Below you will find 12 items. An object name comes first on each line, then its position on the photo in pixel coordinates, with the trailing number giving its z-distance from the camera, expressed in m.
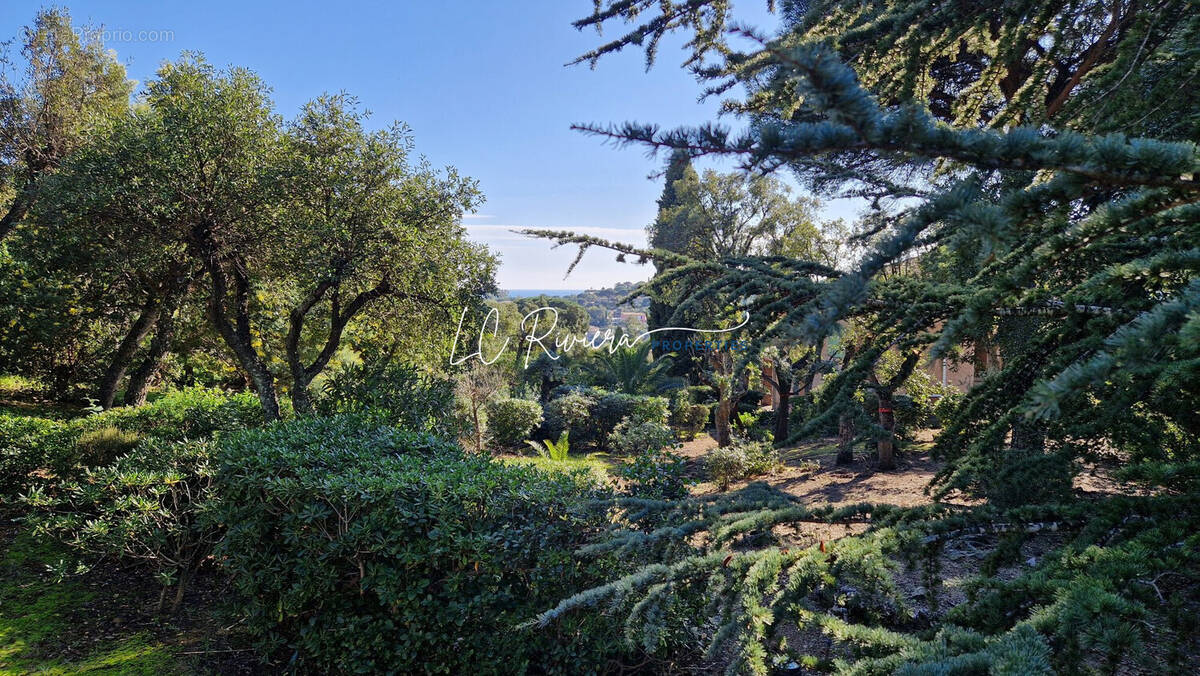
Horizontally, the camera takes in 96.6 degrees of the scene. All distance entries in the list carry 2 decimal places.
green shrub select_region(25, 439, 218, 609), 4.79
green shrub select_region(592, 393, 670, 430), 14.75
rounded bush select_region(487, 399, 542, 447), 14.74
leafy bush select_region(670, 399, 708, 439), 17.44
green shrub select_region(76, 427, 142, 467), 6.52
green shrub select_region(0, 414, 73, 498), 6.66
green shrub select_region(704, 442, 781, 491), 10.15
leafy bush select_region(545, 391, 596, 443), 15.48
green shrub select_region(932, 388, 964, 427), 9.14
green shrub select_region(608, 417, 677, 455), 11.38
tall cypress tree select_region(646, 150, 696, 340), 20.03
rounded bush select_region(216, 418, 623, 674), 3.39
